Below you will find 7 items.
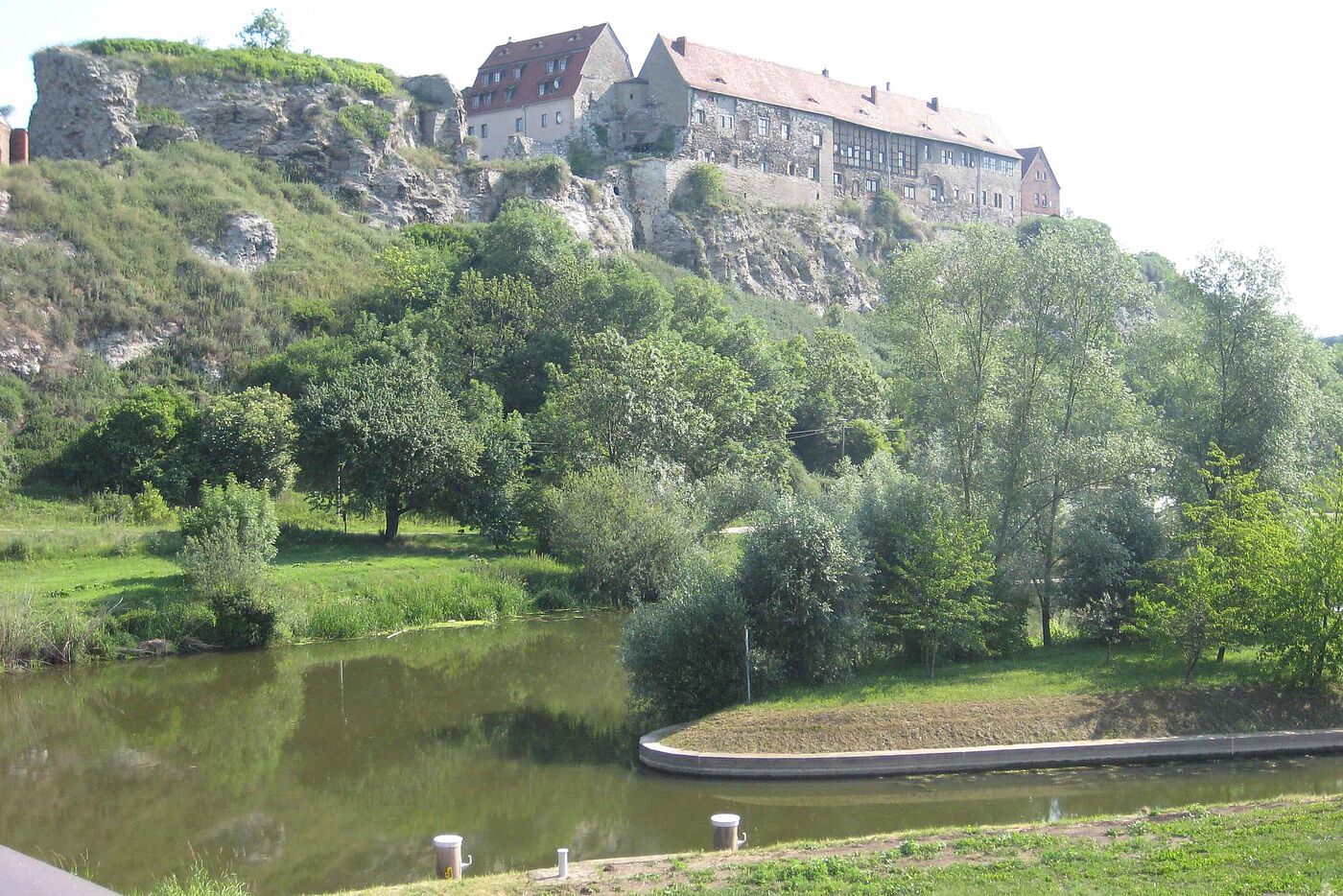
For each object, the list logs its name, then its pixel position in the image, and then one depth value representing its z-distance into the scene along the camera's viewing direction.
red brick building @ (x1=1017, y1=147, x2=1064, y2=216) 97.31
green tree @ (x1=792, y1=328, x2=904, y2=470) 56.09
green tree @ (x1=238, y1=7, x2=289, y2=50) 71.25
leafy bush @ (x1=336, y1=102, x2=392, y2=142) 62.97
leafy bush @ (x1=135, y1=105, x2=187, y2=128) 59.81
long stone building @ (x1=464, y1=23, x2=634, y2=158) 71.81
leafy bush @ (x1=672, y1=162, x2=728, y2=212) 71.88
